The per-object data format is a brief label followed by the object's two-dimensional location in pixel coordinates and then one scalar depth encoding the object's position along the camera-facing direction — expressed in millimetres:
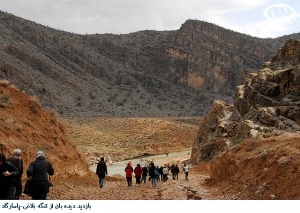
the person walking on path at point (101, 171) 20577
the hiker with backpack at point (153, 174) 22709
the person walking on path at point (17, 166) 9219
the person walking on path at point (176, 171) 31786
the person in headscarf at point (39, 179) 10094
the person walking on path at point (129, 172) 22812
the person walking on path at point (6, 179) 8742
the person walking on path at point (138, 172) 24250
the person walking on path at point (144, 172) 26672
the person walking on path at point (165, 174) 28166
